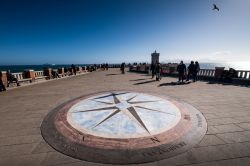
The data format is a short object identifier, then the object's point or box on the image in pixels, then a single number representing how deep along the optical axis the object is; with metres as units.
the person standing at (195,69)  10.09
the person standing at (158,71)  10.94
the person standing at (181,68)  9.81
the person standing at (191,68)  10.14
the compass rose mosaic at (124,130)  2.52
